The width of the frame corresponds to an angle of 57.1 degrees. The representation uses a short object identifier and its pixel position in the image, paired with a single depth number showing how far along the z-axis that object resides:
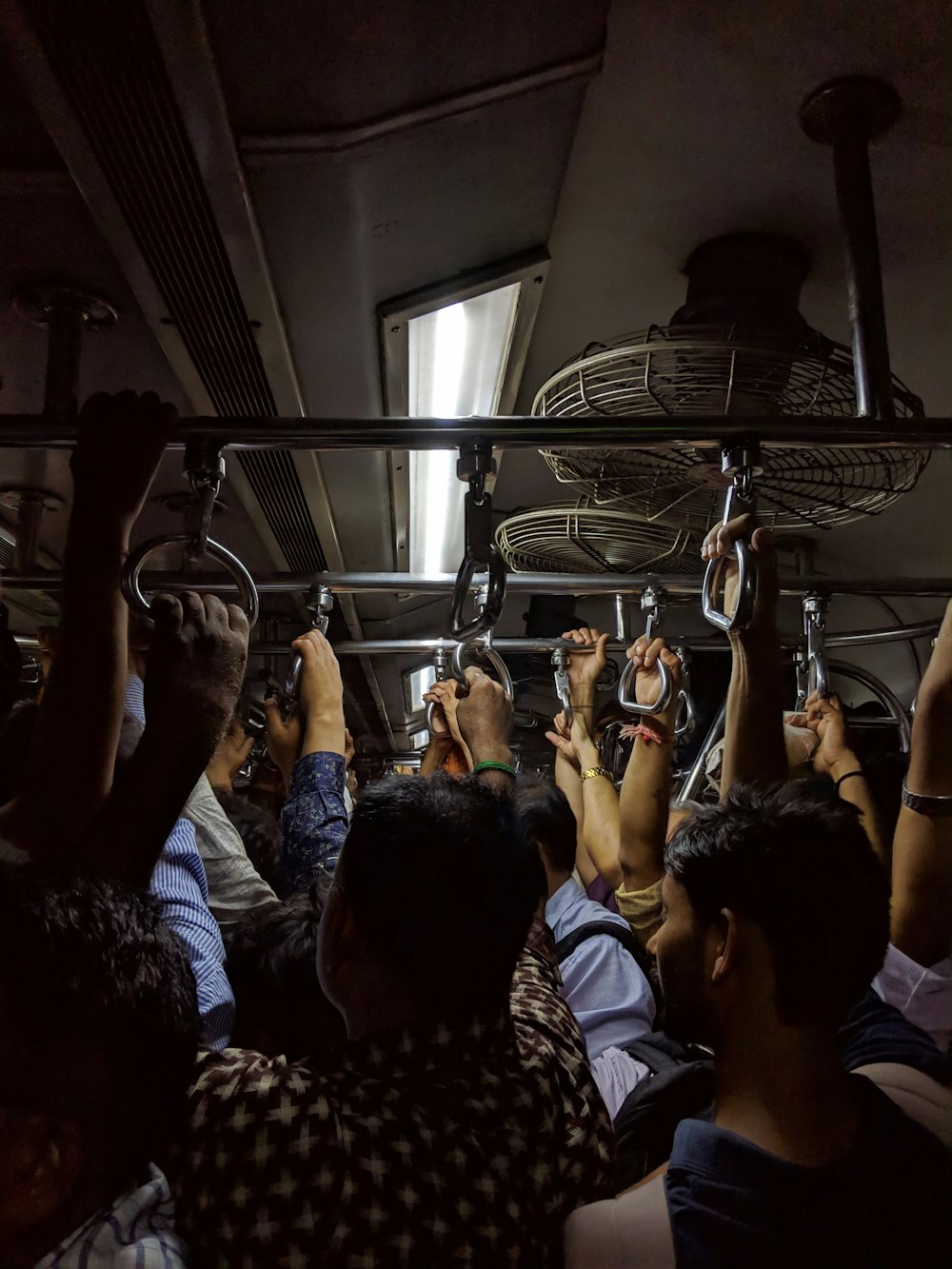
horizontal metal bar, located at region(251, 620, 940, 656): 2.03
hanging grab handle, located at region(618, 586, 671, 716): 1.50
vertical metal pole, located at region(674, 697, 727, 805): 2.55
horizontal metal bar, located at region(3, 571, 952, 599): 1.55
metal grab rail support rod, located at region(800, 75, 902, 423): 1.12
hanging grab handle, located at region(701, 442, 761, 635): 1.05
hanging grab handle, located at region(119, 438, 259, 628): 1.04
